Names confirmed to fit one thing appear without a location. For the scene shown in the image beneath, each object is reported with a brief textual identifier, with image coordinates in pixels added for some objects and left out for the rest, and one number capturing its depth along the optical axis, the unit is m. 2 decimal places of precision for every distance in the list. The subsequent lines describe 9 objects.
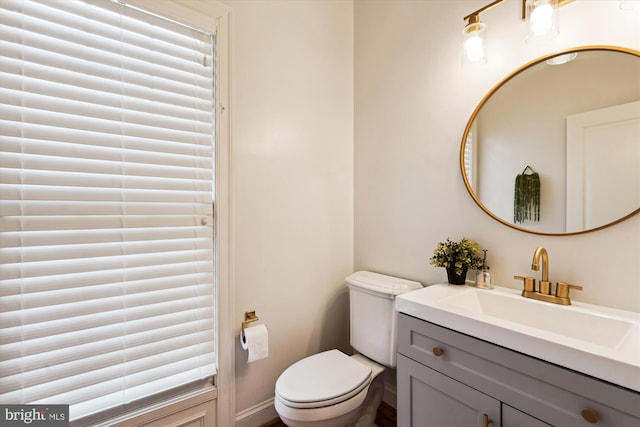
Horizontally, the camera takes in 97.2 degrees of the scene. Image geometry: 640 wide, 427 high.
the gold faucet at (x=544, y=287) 1.06
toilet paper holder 1.52
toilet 1.19
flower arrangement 1.32
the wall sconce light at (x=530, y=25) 1.04
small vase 1.35
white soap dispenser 1.29
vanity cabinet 0.71
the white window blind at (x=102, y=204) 1.01
